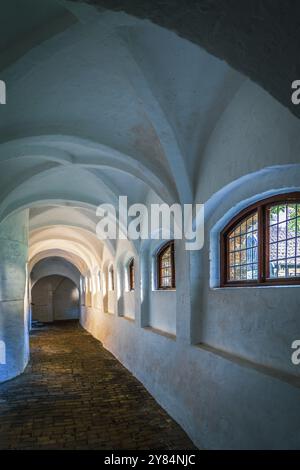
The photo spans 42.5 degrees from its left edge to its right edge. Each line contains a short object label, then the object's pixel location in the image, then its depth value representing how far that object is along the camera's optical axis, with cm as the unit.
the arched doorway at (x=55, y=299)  2905
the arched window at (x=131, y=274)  1255
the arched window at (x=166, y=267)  871
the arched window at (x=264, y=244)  467
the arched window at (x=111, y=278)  1583
